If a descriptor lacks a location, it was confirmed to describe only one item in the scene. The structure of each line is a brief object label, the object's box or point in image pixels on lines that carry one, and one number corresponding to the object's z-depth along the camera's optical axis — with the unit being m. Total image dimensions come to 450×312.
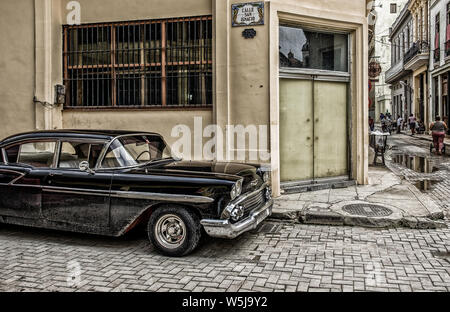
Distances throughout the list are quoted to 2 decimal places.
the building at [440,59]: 25.94
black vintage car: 4.75
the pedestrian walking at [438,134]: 16.42
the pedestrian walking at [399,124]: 34.22
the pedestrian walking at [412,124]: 30.38
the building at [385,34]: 53.09
